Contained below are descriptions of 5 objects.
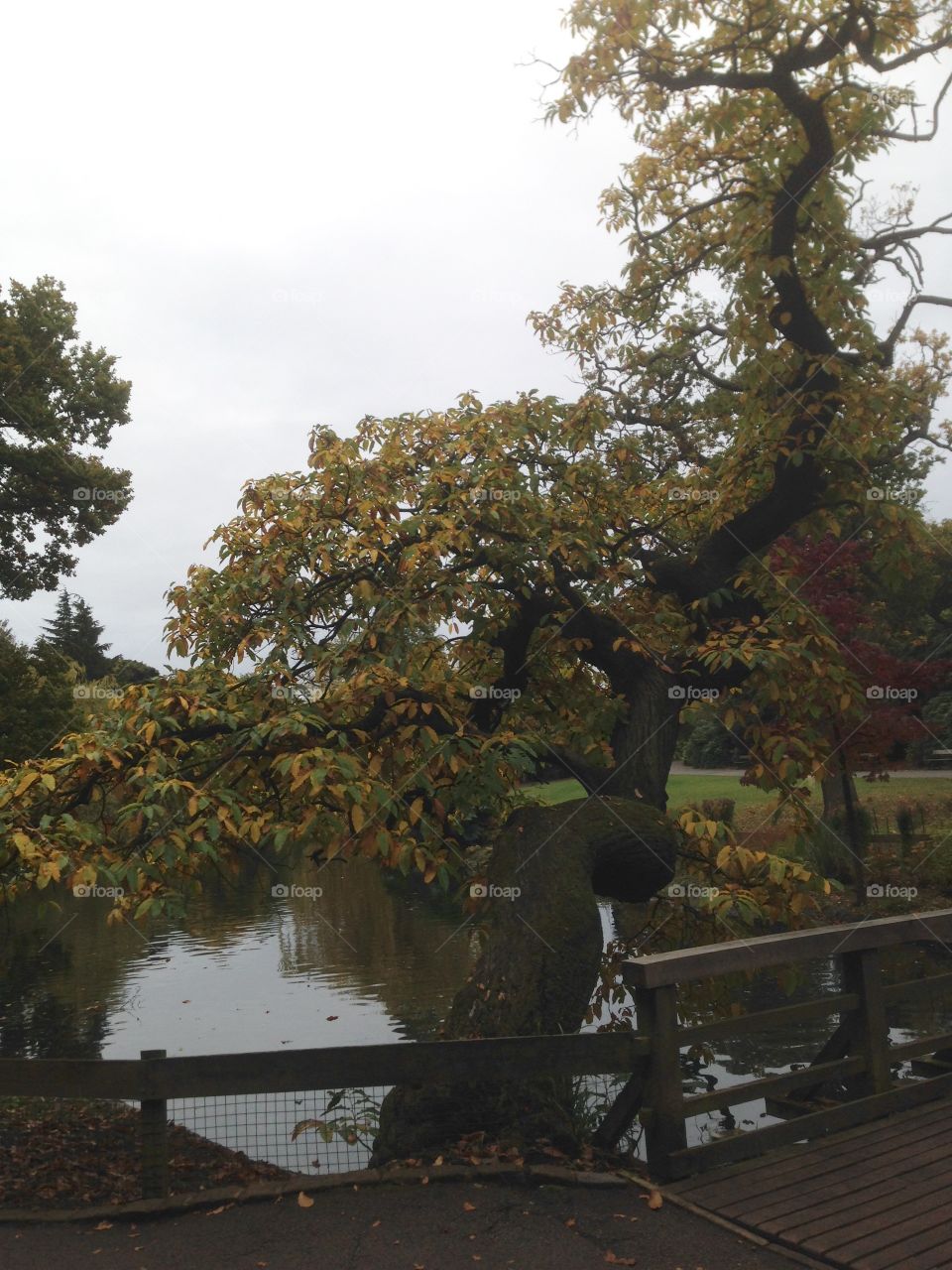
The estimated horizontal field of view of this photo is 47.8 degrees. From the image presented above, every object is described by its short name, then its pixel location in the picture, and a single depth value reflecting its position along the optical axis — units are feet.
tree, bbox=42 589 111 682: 191.11
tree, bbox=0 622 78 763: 74.64
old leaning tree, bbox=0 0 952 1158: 23.31
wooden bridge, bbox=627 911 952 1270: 16.69
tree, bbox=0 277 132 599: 85.76
